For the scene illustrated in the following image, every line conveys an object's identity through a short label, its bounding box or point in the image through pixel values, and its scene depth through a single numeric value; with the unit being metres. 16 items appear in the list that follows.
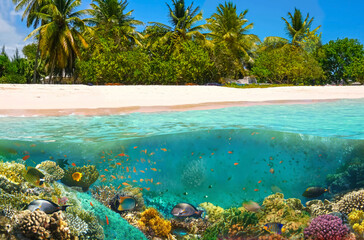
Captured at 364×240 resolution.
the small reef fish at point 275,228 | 5.69
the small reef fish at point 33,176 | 5.35
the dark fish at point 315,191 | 6.23
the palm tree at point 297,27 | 46.62
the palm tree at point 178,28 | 33.53
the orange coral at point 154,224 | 5.80
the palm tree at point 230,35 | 35.34
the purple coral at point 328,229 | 5.46
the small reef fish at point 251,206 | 6.03
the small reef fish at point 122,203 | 5.60
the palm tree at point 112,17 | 34.00
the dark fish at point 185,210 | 5.49
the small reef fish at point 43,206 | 4.79
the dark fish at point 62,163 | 6.37
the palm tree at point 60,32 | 29.88
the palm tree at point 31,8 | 31.70
